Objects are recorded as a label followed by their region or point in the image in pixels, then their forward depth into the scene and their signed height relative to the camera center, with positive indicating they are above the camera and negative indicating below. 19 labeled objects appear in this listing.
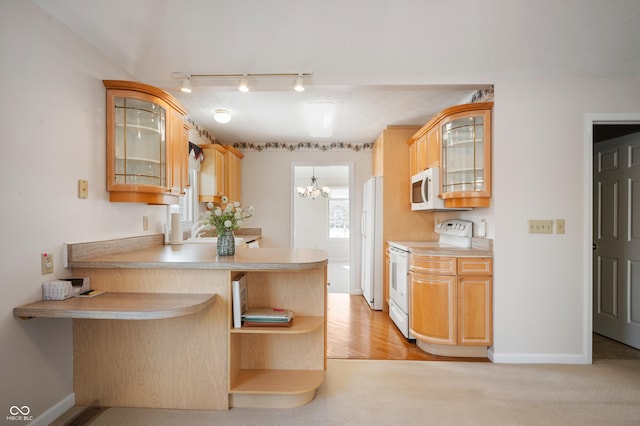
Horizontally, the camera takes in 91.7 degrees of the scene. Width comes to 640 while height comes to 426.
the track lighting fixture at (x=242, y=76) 2.48 +1.12
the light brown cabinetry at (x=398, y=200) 4.12 +0.18
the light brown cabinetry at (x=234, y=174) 4.48 +0.60
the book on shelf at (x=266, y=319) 1.92 -0.66
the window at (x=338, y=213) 9.16 +0.01
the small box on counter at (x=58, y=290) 1.75 -0.44
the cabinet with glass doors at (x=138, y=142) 2.26 +0.54
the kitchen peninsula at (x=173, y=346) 1.92 -0.83
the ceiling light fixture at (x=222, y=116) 3.54 +1.12
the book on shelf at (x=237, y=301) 1.90 -0.54
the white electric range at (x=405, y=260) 3.06 -0.51
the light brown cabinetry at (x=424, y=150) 3.11 +0.71
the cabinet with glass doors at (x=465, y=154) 2.66 +0.54
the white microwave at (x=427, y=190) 3.06 +0.24
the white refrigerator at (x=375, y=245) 4.14 -0.44
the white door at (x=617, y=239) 2.91 -0.25
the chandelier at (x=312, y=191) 7.02 +0.51
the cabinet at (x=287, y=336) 2.13 -0.84
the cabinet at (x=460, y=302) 2.63 -0.75
